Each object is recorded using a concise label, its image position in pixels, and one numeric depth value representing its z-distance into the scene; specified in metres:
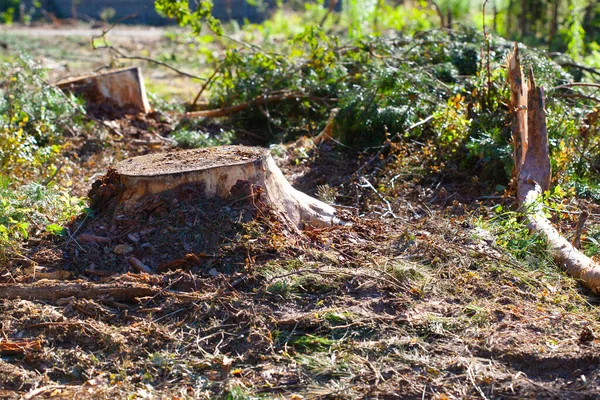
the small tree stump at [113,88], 8.02
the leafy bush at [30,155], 4.27
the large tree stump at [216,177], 4.15
